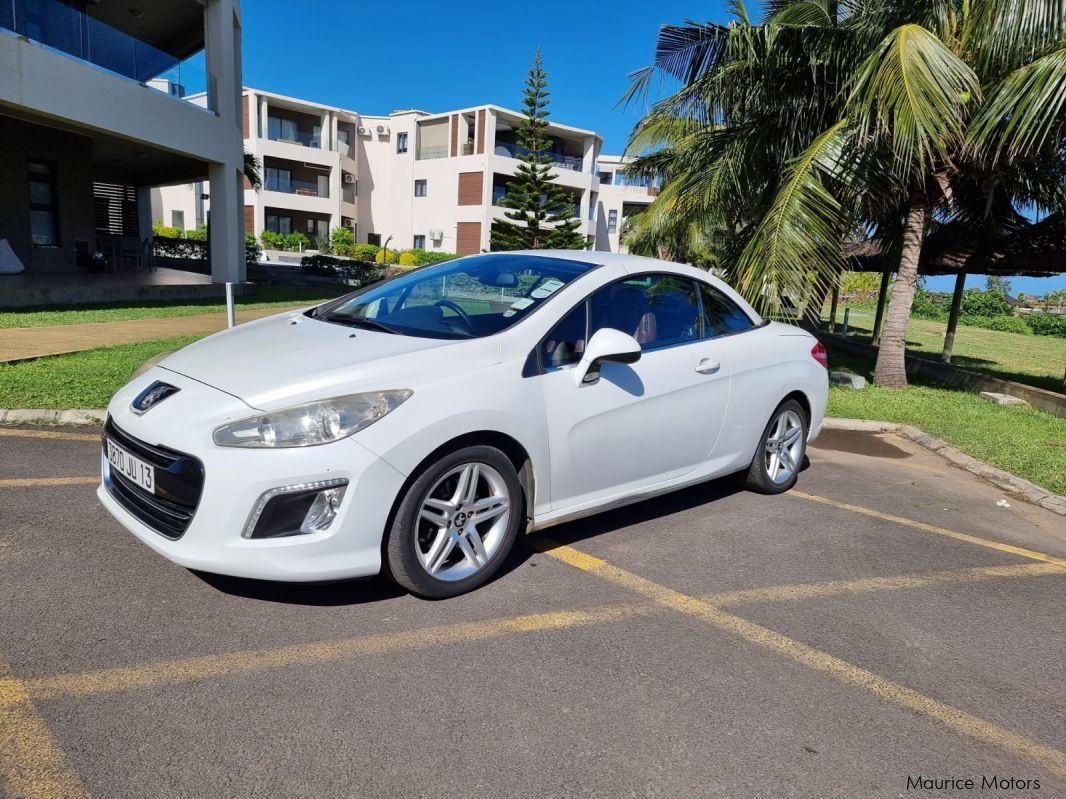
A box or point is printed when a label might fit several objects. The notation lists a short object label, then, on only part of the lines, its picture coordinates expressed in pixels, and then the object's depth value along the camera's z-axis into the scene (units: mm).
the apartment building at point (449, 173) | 47844
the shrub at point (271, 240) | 44844
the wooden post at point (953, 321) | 13906
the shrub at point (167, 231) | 44219
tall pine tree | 39188
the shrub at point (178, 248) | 28453
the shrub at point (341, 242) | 46969
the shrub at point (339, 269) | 30062
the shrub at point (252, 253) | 31516
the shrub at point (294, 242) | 45781
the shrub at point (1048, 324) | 32750
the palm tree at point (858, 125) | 7656
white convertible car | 2934
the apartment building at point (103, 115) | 12797
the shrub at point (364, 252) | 46031
